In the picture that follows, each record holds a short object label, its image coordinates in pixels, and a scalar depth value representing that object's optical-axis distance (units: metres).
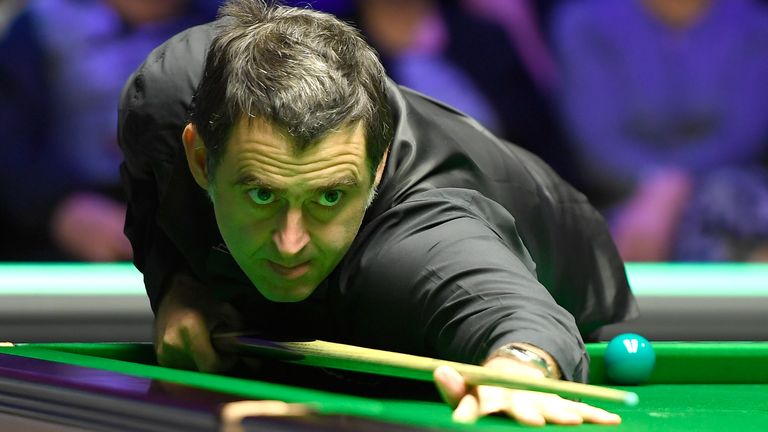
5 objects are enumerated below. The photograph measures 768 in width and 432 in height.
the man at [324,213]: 4.42
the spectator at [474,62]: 12.80
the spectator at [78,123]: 12.78
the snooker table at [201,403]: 3.33
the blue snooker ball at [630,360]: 5.39
